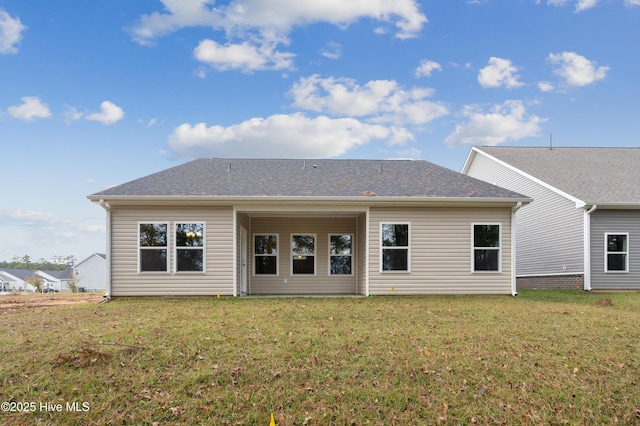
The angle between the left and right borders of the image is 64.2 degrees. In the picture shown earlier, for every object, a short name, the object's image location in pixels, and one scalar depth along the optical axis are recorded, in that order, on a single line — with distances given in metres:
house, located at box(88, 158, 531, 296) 13.92
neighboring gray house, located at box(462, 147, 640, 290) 16.88
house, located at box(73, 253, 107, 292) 51.00
